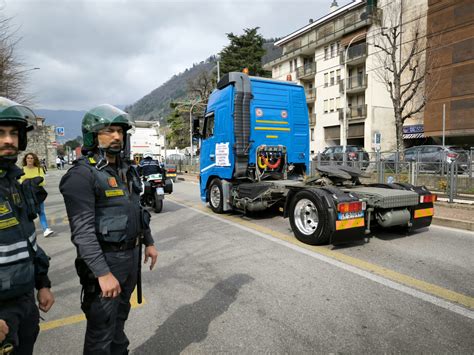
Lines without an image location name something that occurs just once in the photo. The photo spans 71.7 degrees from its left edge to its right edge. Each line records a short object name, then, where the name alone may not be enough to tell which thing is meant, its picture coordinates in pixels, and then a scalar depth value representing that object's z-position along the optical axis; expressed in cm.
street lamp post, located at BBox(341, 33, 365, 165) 1473
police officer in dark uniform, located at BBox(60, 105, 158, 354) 186
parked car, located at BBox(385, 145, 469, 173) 1061
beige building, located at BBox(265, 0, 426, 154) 3055
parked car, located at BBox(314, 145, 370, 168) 1407
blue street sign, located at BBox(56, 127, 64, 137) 4139
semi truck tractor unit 515
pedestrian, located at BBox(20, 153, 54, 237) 665
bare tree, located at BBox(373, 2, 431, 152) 2475
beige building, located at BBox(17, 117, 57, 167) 5481
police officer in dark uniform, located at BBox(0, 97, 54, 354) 160
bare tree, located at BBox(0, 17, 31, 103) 1332
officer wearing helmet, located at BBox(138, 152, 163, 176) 955
